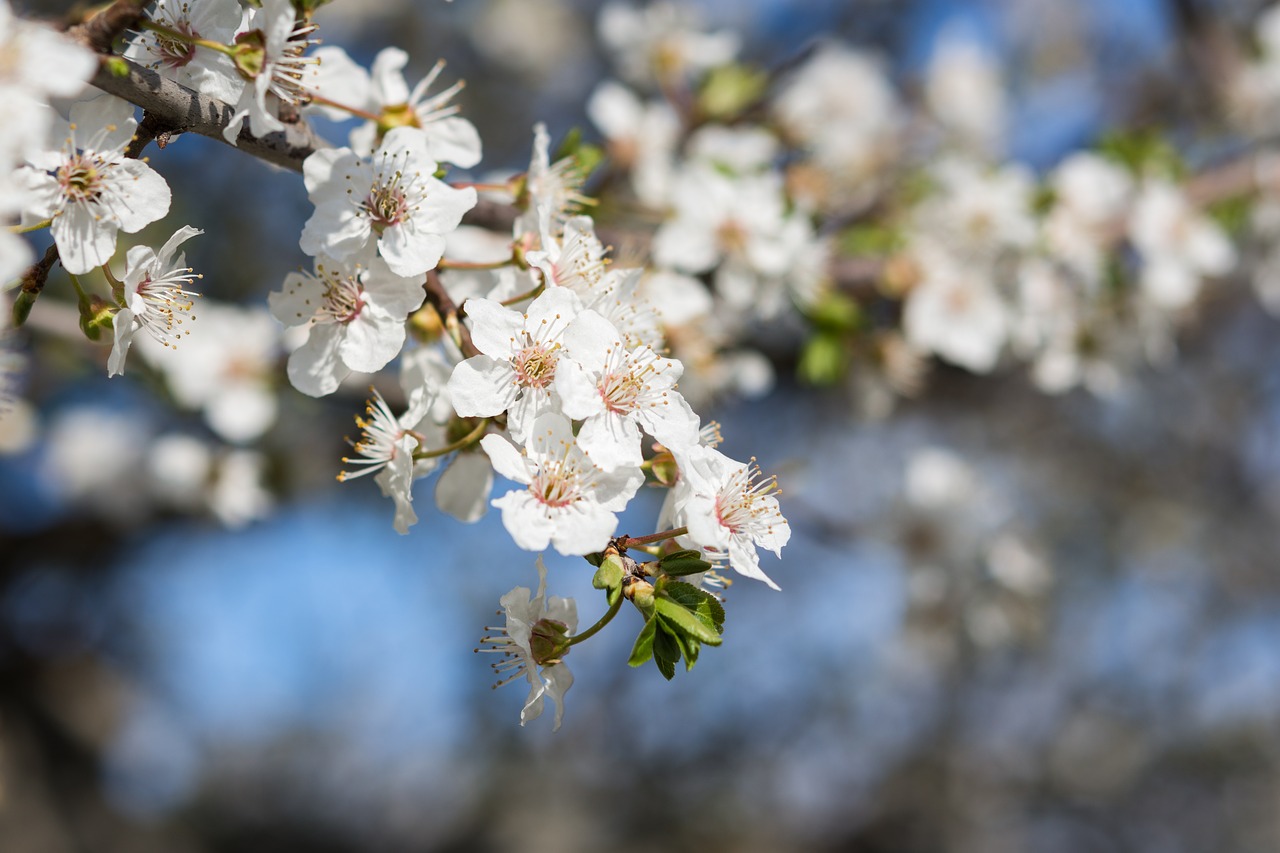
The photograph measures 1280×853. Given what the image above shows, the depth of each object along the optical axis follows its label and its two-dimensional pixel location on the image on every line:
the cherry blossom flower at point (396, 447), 0.51
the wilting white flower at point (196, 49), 0.50
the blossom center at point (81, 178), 0.49
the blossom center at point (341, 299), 0.51
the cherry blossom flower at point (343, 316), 0.51
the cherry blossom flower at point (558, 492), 0.49
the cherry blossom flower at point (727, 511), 0.49
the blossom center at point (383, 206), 0.50
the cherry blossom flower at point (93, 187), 0.49
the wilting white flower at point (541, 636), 0.50
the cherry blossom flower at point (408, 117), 0.53
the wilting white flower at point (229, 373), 0.68
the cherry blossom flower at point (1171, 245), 0.74
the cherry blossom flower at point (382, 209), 0.50
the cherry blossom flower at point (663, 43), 0.76
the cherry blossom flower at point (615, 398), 0.49
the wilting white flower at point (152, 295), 0.50
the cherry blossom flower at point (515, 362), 0.50
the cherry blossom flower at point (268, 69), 0.50
